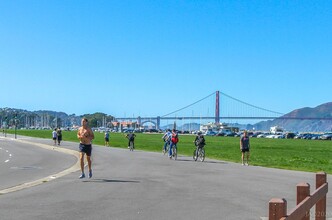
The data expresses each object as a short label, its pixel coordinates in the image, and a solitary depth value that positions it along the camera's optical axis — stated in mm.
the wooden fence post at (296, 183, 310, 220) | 5848
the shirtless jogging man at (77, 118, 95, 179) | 17625
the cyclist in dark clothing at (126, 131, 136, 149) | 44106
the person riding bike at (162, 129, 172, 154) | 34312
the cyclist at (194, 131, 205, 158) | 30391
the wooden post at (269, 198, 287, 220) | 4270
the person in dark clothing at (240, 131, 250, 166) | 28603
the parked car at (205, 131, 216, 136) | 158875
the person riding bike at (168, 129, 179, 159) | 32062
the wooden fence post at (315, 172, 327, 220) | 7262
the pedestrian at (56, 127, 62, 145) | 53656
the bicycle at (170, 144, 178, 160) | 32312
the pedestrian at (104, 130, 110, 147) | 54556
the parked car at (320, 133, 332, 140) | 135300
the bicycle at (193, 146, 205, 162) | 30570
